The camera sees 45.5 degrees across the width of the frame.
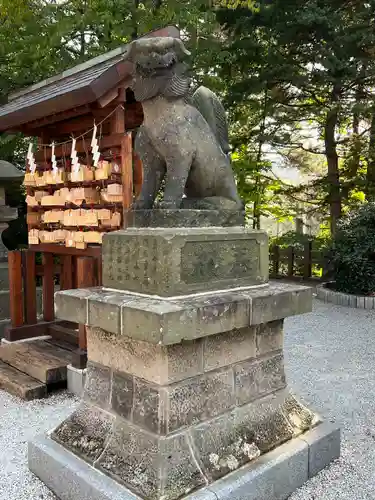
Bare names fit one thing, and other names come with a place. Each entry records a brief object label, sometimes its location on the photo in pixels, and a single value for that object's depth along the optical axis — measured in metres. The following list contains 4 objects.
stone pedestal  2.49
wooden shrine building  4.48
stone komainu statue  2.79
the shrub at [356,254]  8.82
